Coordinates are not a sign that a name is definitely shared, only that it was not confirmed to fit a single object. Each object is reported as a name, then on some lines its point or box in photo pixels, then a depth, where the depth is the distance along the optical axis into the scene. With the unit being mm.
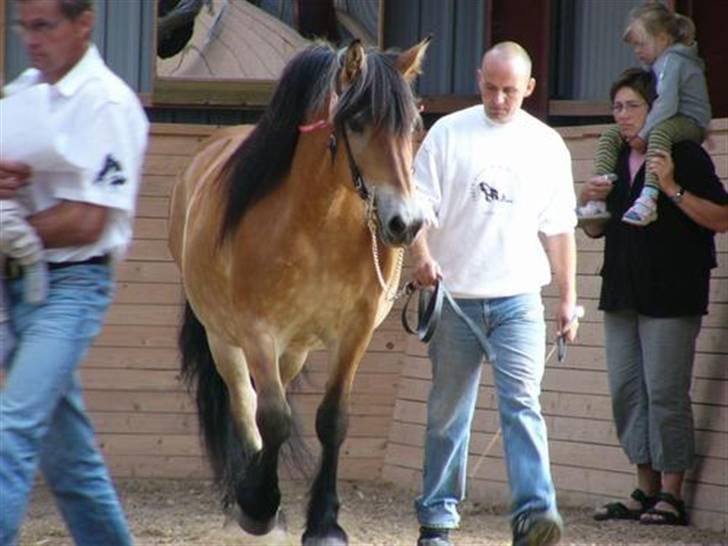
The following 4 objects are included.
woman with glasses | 18891
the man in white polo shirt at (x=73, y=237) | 11594
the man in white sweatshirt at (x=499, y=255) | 16203
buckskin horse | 16047
